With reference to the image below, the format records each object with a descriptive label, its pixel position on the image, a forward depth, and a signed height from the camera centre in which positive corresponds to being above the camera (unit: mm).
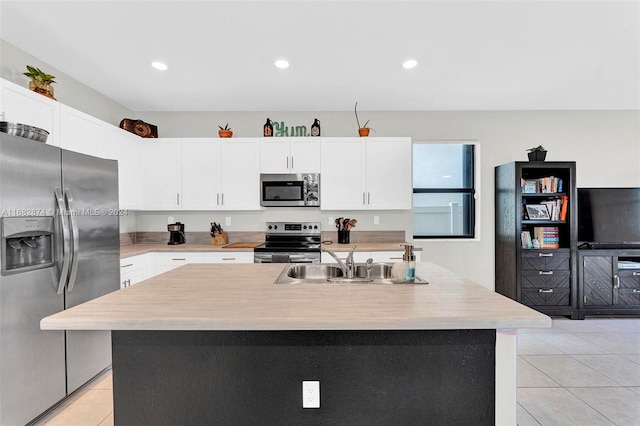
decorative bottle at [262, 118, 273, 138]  3967 +1019
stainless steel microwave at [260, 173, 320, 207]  3898 +280
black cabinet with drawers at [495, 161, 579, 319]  3779 -368
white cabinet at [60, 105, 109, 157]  2629 +716
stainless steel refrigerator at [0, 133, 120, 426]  1785 -323
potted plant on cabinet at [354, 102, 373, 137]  3920 +990
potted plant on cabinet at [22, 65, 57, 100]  2412 +990
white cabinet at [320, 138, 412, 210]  3904 +469
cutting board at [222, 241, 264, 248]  3758 -388
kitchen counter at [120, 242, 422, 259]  3554 -398
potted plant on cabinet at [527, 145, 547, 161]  3840 +686
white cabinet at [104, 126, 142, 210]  3326 +595
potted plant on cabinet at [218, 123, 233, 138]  3961 +978
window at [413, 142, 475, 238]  4359 +280
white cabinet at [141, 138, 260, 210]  3912 +474
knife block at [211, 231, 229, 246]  4078 -336
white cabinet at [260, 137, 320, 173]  3904 +716
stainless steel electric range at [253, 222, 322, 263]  3555 -394
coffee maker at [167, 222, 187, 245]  4008 -255
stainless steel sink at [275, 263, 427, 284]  2096 -389
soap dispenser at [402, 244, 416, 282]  1703 -270
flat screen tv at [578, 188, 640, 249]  3930 -64
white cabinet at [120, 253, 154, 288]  3092 -567
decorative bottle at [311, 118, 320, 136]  3949 +1027
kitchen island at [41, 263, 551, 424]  1337 -671
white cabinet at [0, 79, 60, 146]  2078 +733
